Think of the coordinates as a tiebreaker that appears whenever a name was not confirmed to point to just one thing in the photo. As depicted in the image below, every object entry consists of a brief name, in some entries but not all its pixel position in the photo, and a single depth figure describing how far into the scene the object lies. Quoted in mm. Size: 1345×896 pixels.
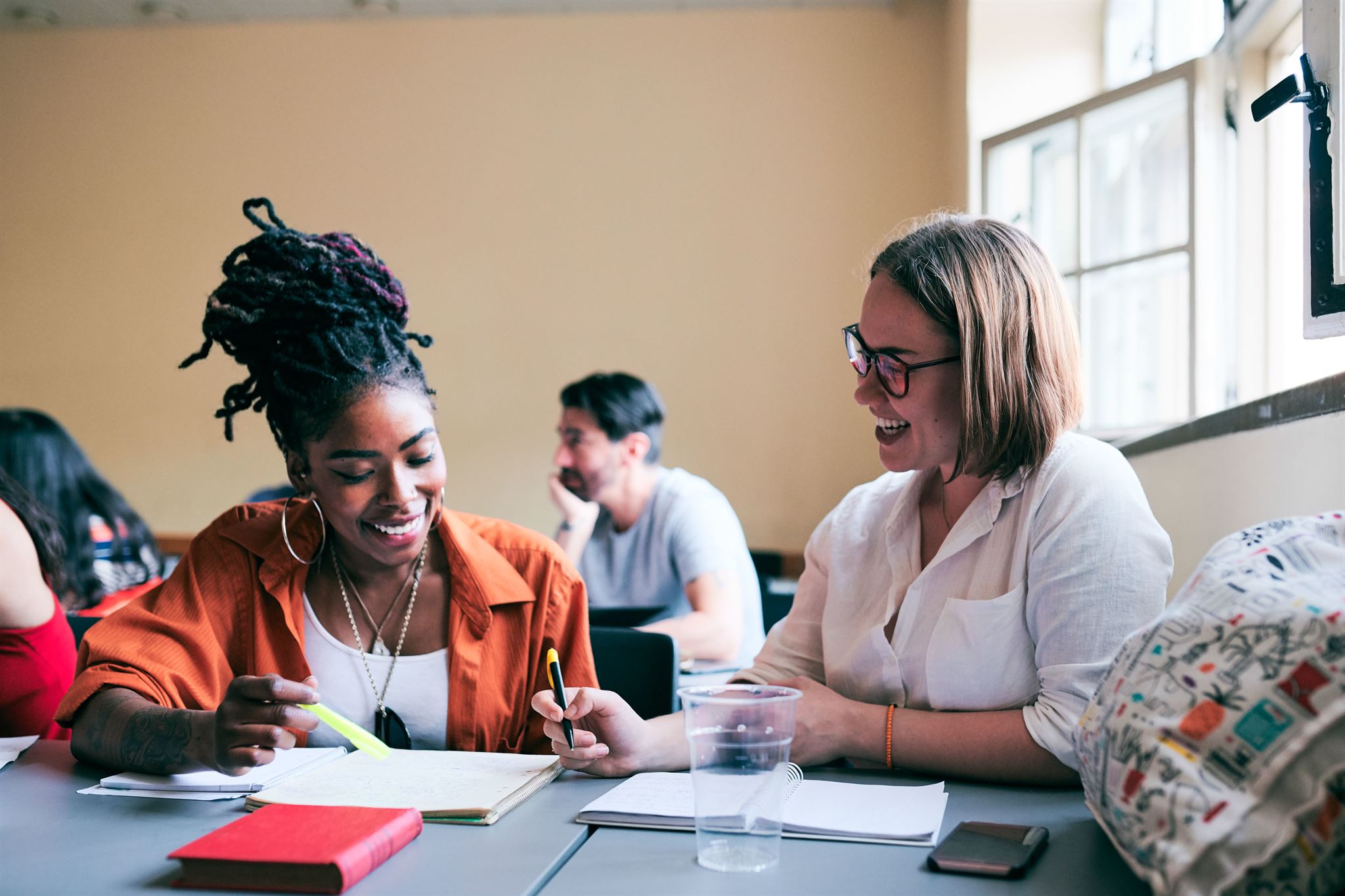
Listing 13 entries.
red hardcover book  931
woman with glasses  1288
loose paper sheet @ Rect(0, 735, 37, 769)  1429
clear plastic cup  971
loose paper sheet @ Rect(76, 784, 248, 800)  1259
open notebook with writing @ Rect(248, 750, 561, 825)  1152
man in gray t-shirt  2977
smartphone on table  959
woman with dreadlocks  1598
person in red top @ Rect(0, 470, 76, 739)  1802
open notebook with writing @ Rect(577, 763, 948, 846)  1059
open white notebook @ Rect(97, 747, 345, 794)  1277
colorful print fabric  737
